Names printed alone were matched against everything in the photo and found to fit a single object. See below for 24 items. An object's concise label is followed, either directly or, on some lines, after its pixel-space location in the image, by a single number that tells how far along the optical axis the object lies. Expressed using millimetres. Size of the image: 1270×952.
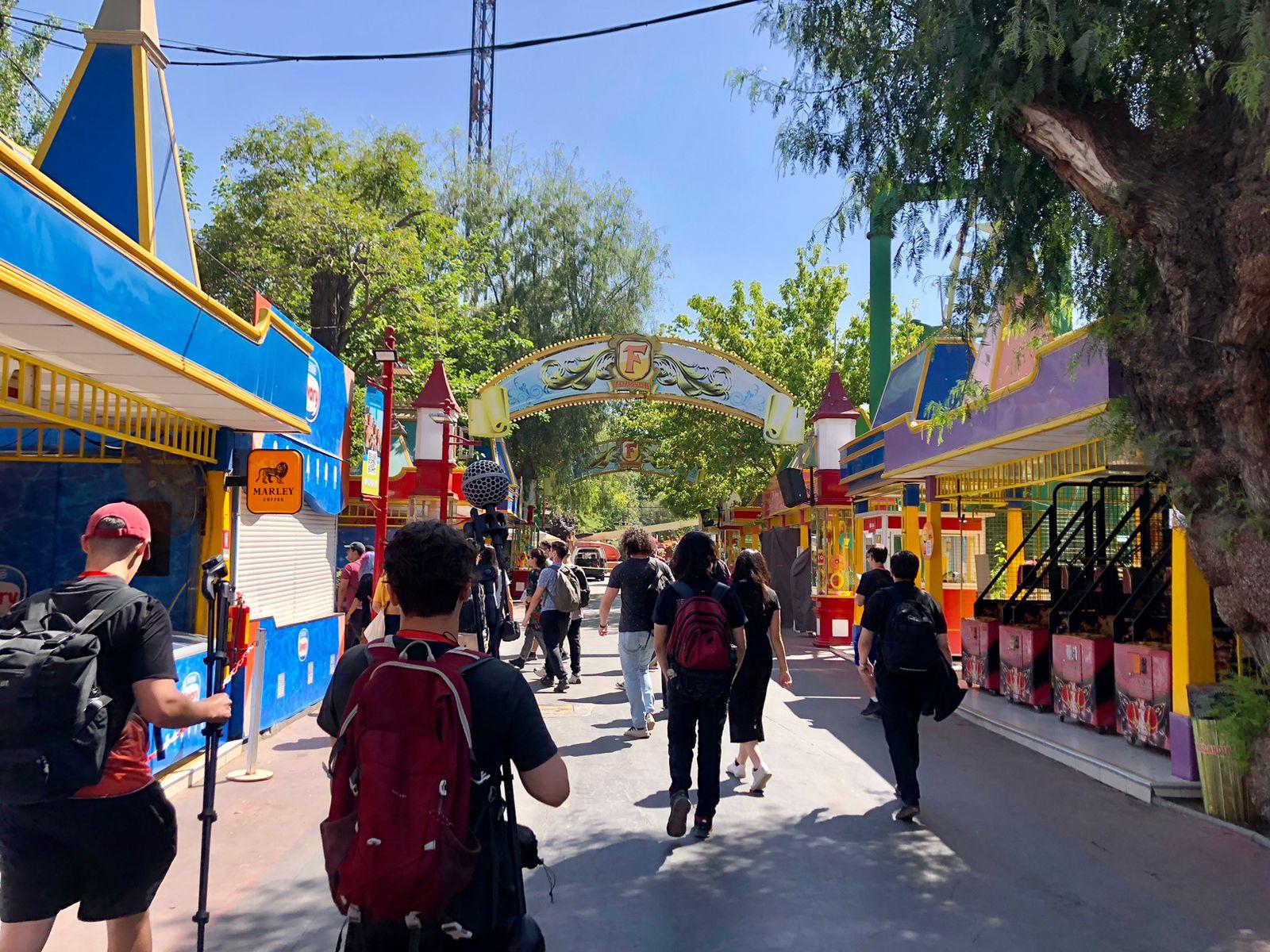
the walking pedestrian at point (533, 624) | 11664
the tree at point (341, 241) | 20984
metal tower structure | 43125
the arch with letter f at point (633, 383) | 18562
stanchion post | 7004
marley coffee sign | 7758
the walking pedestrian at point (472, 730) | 2211
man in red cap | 2857
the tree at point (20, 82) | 19109
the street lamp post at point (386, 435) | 10148
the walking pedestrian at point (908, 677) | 5855
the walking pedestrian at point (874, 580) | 9023
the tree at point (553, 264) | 30469
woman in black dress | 6344
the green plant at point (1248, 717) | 5902
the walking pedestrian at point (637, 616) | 8234
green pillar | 21500
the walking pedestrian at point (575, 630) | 11617
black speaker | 18672
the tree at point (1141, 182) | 5336
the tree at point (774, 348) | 27125
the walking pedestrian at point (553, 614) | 10836
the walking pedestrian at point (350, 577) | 10312
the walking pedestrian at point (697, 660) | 5391
